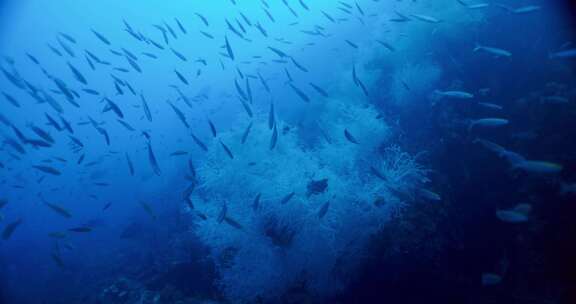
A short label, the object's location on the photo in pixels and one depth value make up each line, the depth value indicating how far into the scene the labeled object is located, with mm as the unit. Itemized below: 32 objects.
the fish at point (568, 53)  5527
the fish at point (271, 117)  5860
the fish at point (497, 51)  6203
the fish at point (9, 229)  5853
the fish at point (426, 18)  6900
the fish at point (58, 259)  6922
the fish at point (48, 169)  6480
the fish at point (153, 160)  5934
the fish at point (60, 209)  6284
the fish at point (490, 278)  4660
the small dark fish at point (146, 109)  6219
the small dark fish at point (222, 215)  5671
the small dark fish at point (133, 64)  7684
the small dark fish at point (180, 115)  6809
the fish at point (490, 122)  5406
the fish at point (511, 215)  4439
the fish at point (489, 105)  6035
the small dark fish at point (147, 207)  6705
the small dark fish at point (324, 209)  5777
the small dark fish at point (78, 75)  6624
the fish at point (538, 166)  4416
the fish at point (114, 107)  6340
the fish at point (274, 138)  5568
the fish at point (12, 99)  7355
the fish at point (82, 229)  6679
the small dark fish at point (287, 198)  6125
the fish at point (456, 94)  6054
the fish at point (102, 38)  7680
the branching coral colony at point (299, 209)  6422
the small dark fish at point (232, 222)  5855
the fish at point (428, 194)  5447
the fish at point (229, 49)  6998
